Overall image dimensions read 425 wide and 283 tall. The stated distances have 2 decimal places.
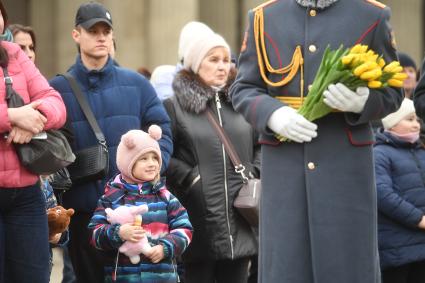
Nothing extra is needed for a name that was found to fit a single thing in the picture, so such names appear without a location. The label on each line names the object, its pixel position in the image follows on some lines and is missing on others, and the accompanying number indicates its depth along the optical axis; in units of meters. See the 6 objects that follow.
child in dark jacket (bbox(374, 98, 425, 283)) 16.20
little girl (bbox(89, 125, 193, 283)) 13.71
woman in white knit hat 15.56
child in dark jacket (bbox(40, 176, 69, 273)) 13.86
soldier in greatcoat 11.34
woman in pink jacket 12.23
